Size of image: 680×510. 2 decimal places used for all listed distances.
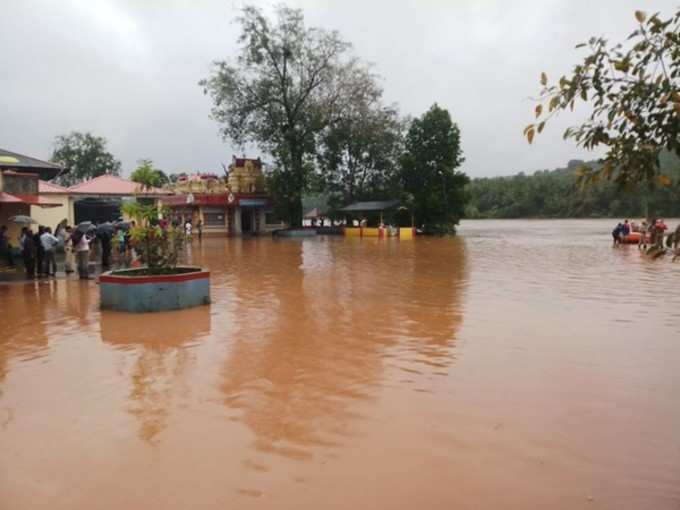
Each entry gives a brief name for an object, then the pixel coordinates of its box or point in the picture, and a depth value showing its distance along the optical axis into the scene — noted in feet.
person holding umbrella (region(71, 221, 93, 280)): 52.19
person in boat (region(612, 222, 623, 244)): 96.22
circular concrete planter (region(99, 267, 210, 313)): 34.09
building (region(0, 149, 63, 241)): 64.54
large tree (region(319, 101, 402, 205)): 163.94
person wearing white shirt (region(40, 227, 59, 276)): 53.06
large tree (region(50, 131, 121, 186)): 218.18
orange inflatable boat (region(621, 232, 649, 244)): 96.53
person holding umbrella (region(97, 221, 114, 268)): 63.31
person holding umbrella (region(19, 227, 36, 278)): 52.41
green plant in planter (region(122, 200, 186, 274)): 36.17
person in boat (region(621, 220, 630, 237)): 96.53
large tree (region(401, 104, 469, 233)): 149.38
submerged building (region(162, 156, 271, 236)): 168.04
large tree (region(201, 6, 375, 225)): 156.66
